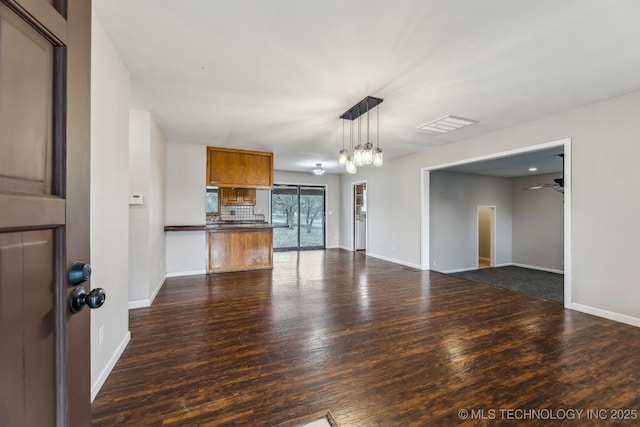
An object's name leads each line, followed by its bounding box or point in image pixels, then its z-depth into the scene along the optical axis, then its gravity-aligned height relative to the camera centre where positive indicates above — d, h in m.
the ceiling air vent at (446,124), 3.75 +1.32
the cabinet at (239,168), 5.45 +0.96
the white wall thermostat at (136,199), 3.30 +0.17
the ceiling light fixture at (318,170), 7.16 +1.18
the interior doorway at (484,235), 9.01 -0.71
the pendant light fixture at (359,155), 3.28 +0.73
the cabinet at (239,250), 5.34 -0.75
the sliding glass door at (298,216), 8.48 -0.08
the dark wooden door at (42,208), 0.60 +0.01
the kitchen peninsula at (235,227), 5.34 -0.26
